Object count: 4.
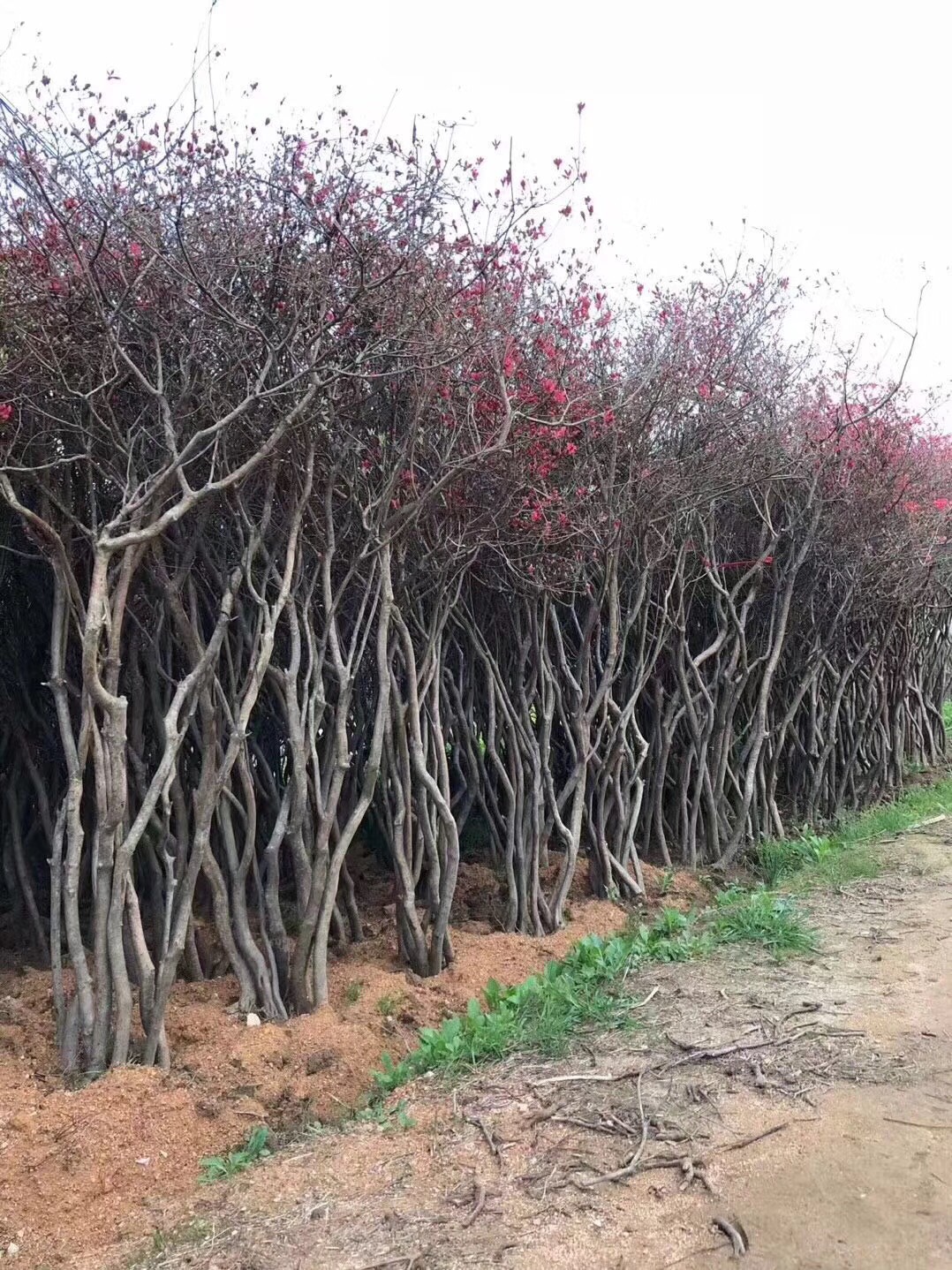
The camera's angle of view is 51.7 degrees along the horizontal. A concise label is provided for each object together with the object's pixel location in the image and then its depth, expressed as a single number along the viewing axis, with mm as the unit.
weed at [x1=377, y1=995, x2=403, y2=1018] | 4344
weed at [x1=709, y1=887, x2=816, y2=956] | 4676
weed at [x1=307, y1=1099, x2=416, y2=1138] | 3230
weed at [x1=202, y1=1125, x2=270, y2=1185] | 3121
